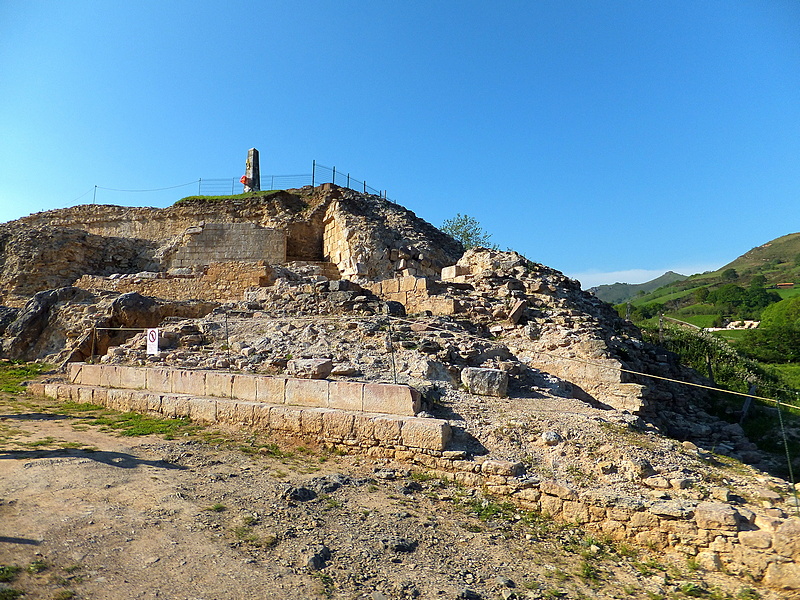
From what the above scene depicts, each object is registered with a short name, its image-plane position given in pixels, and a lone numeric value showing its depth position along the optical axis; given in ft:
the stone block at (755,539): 11.66
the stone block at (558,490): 14.34
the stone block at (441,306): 33.45
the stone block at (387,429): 18.10
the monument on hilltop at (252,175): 89.66
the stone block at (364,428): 18.61
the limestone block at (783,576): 11.05
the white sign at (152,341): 29.22
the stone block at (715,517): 12.16
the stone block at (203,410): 22.97
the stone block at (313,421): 19.89
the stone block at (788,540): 11.42
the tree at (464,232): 111.55
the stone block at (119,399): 26.27
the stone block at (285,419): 20.45
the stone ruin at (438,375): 13.88
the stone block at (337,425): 19.19
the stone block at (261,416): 21.38
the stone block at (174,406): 23.92
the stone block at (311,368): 22.65
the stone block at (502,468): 15.71
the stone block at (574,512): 13.97
